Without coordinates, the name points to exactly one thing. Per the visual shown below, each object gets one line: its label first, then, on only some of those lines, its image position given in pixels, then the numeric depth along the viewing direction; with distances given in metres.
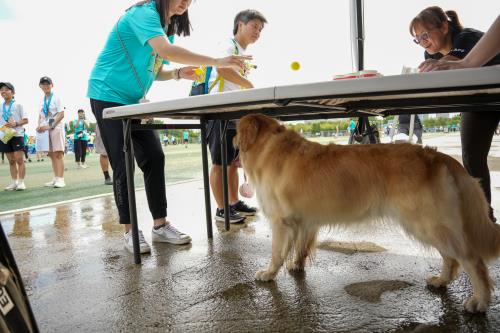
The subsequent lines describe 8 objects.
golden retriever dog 1.71
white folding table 1.30
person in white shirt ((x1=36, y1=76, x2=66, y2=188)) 7.30
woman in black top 2.47
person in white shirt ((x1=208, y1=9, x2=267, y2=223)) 3.68
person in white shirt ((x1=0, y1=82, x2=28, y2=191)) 7.09
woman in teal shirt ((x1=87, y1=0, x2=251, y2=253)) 2.57
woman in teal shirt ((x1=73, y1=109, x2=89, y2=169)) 11.11
